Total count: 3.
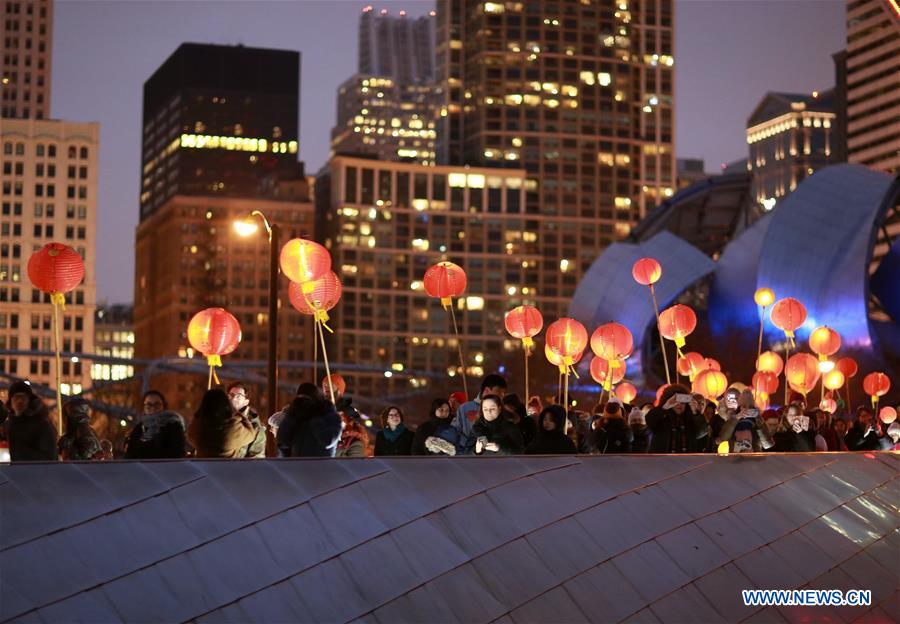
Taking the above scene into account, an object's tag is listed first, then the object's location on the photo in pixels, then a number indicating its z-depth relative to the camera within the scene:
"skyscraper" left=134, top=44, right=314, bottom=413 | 142.75
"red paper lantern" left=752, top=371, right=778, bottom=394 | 29.02
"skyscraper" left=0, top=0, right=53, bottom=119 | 150.00
